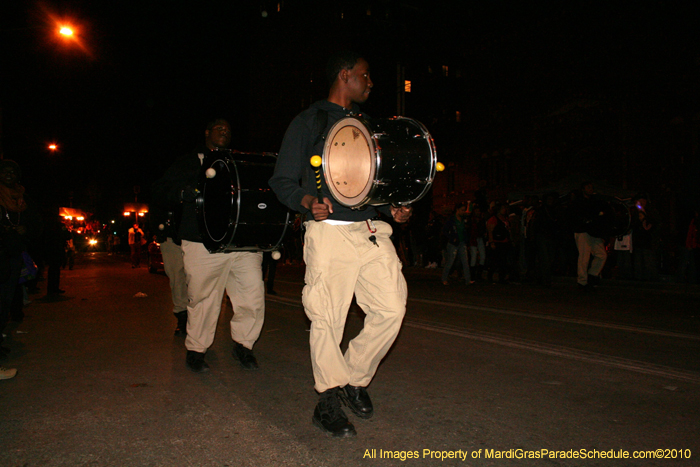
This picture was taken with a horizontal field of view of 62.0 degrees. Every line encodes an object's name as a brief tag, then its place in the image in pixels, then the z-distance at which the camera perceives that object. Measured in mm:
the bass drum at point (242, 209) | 4418
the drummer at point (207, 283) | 4867
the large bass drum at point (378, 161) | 3229
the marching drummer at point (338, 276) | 3393
